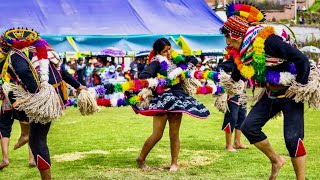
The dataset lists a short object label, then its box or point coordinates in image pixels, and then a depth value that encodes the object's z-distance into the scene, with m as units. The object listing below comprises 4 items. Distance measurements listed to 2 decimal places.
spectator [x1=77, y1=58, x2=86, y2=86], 25.09
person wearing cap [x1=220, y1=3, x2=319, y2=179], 6.40
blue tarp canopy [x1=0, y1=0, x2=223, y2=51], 18.77
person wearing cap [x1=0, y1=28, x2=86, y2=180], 6.67
